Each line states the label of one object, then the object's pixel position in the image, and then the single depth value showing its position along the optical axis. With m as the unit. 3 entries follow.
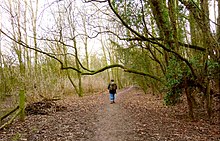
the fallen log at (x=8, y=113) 7.53
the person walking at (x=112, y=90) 12.54
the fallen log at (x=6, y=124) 6.66
